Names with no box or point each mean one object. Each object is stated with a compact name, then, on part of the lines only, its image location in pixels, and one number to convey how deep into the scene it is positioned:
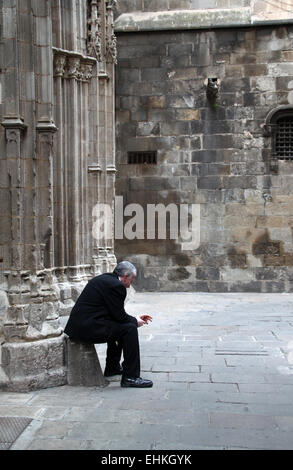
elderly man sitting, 4.56
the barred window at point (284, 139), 11.23
